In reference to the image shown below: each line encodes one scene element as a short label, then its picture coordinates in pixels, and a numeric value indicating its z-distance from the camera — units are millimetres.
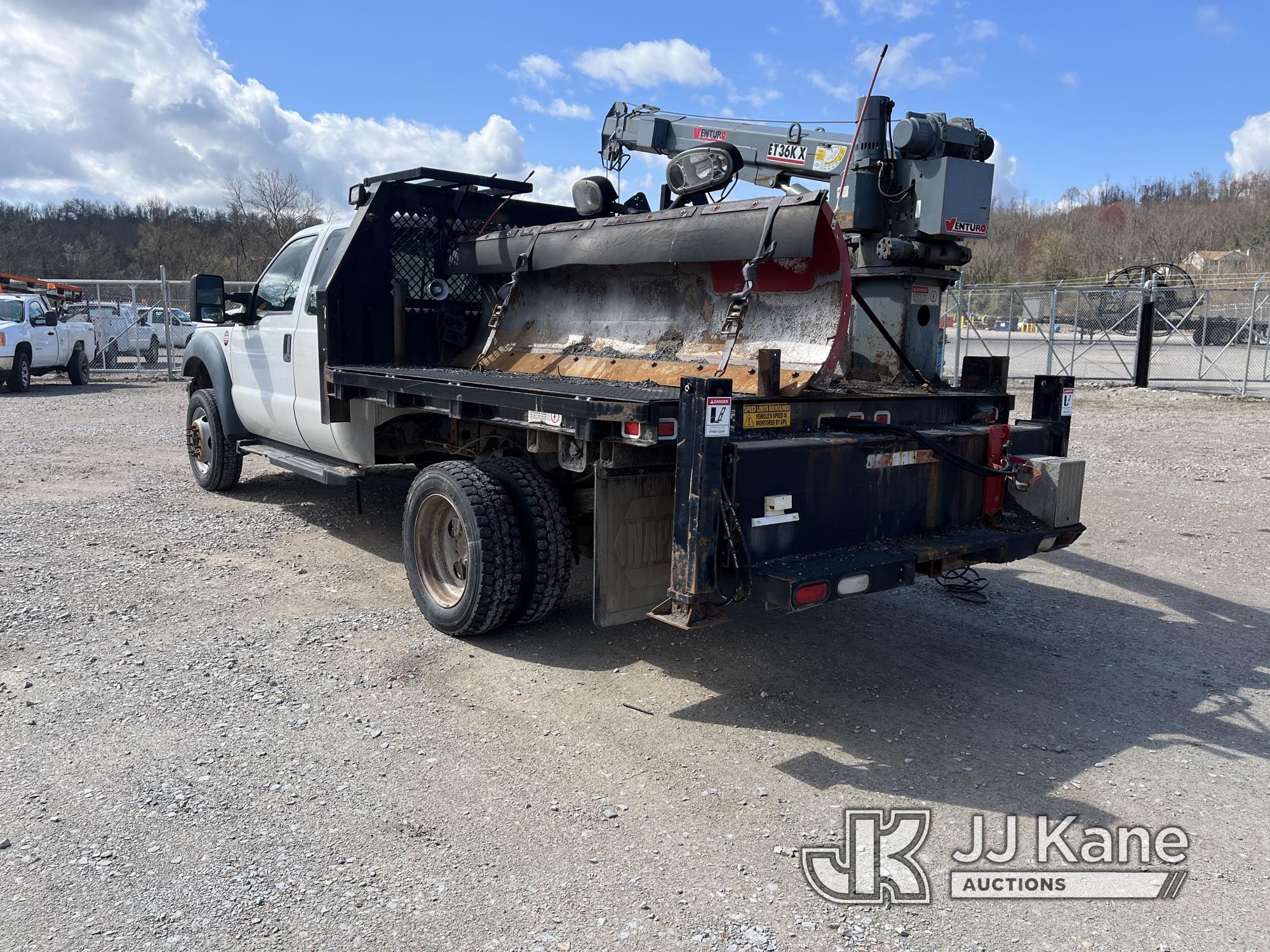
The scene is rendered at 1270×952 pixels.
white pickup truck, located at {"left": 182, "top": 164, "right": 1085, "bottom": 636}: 3871
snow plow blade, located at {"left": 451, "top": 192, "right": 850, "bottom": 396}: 5043
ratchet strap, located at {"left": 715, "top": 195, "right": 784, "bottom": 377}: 4949
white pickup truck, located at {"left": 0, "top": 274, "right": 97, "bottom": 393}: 19047
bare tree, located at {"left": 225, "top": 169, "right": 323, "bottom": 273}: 42406
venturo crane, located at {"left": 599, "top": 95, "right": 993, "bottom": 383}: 6176
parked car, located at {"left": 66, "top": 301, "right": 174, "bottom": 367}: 23766
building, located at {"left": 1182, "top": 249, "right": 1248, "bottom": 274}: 62969
